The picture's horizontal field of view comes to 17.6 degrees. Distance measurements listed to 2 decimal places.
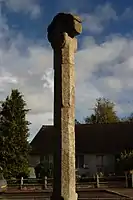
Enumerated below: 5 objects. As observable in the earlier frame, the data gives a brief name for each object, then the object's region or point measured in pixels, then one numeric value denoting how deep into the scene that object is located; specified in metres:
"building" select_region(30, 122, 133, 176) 52.00
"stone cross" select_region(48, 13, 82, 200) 10.12
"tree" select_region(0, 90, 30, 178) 43.69
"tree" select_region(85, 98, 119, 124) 78.94
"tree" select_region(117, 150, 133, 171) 40.02
